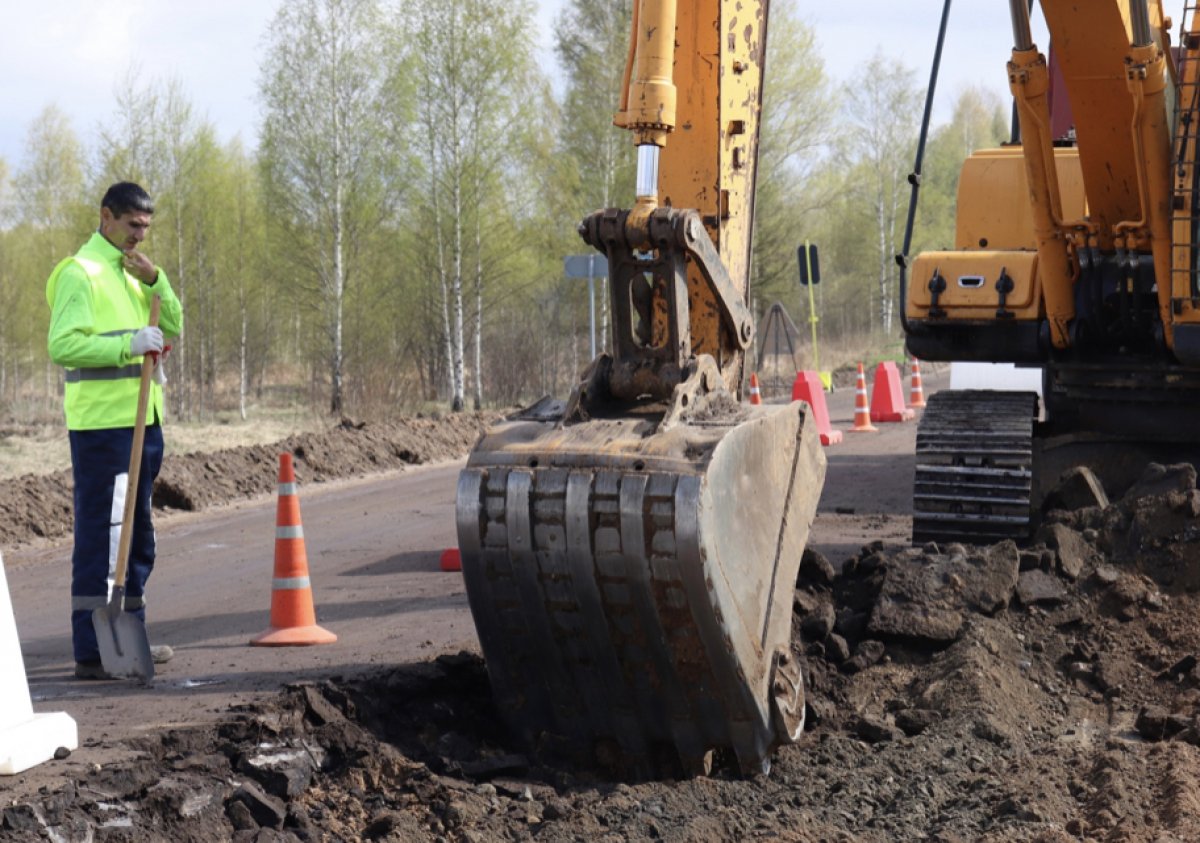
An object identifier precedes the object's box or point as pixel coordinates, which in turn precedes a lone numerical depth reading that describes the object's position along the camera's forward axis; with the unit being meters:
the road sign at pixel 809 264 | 26.59
